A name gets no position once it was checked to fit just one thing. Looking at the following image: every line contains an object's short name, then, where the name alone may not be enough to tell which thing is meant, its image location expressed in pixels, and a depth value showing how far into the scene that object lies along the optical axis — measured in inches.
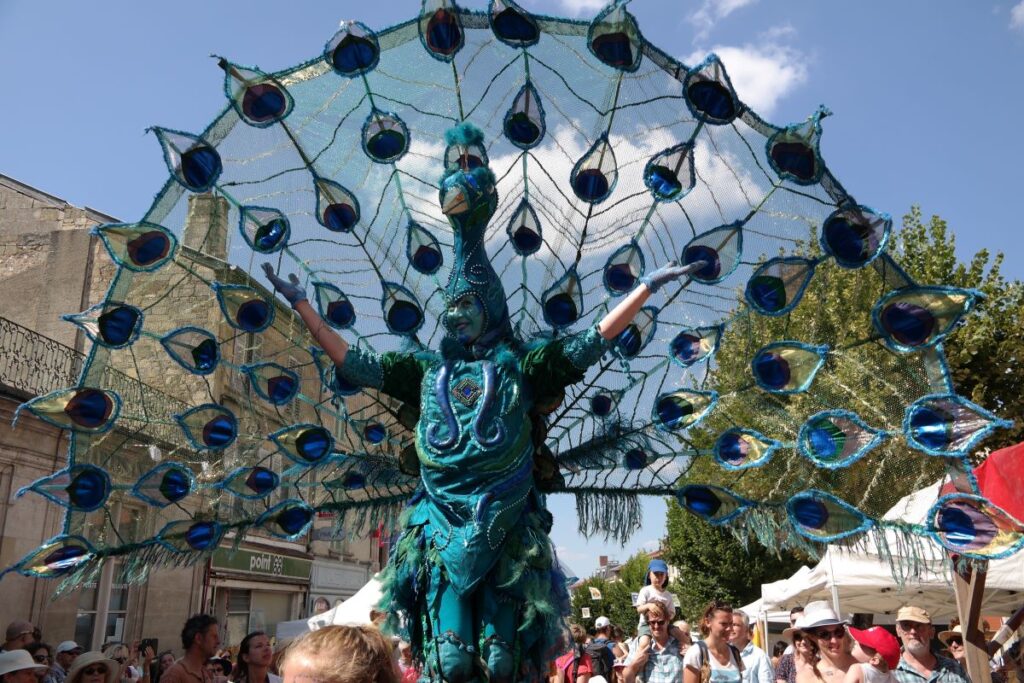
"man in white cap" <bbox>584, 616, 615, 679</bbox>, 301.3
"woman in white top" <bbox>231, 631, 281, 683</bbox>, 189.3
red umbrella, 217.8
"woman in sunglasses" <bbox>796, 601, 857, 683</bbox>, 173.8
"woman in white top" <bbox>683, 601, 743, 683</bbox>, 192.4
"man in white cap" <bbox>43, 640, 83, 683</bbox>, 319.6
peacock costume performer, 141.8
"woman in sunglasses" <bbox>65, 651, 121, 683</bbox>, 182.5
